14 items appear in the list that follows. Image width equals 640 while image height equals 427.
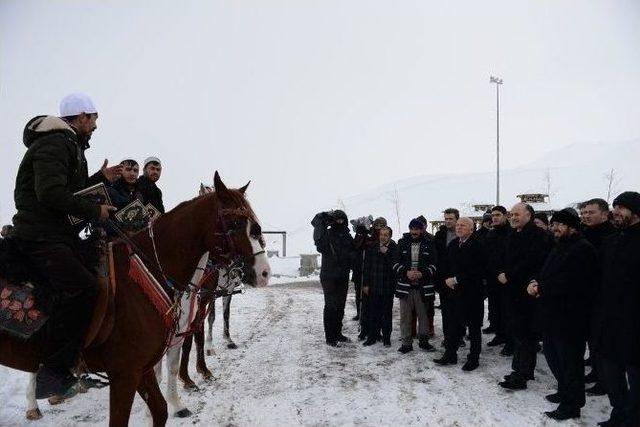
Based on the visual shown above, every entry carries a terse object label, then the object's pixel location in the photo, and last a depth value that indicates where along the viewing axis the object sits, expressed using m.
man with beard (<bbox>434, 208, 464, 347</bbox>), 6.90
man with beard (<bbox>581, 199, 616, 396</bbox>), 4.68
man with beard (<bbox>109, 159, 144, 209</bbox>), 5.29
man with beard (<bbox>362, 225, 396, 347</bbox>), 8.19
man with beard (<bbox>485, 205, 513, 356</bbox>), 7.26
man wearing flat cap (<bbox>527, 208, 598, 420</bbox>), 4.66
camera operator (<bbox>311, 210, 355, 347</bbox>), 8.18
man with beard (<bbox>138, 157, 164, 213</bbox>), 5.55
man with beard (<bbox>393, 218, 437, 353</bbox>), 7.57
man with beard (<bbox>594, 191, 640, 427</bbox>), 4.03
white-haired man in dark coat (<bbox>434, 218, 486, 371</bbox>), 6.46
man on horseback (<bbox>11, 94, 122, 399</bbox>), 2.88
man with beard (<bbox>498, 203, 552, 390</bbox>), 5.57
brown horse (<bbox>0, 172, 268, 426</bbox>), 3.09
